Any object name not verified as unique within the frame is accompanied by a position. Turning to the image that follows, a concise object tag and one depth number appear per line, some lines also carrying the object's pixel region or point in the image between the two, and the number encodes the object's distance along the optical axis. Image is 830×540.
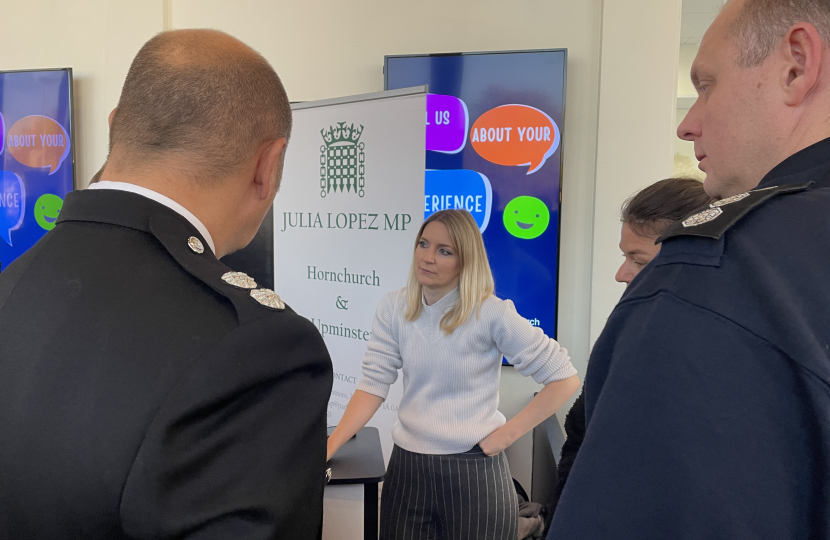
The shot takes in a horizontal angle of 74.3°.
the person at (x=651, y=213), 1.25
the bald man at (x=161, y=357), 0.61
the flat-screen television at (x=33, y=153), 3.38
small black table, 1.53
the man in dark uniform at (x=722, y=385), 0.45
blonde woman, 1.80
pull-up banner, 2.16
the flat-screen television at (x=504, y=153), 2.87
